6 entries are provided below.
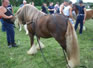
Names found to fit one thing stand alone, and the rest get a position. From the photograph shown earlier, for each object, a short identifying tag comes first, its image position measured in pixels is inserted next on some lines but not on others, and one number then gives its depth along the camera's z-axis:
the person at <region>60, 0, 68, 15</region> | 4.36
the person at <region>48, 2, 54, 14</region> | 7.58
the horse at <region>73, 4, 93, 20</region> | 5.84
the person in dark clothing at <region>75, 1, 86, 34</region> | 4.66
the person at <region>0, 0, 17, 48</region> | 2.89
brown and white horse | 2.08
